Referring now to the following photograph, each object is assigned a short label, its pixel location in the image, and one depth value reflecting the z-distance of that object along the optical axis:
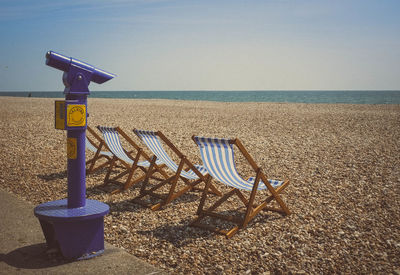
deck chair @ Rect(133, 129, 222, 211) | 4.51
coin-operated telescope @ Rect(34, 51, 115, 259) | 2.88
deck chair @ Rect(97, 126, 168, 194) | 5.11
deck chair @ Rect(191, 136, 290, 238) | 3.74
